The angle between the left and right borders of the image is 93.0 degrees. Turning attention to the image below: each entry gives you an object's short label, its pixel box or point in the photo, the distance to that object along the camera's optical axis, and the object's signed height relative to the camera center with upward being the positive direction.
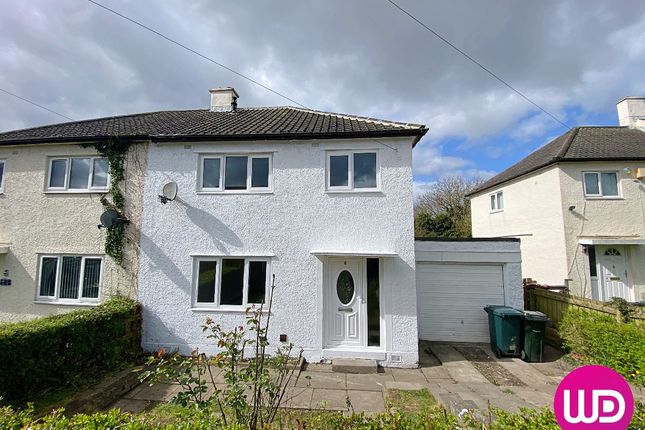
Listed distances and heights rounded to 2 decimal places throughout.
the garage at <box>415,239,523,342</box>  9.64 -0.94
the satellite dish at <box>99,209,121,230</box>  8.74 +0.87
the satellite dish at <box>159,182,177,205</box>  8.94 +1.66
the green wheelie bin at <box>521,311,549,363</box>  8.34 -2.25
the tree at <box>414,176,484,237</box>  26.33 +4.44
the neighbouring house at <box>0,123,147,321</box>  9.08 +0.75
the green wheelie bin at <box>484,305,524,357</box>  8.54 -2.20
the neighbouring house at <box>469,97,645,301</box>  12.41 +1.57
